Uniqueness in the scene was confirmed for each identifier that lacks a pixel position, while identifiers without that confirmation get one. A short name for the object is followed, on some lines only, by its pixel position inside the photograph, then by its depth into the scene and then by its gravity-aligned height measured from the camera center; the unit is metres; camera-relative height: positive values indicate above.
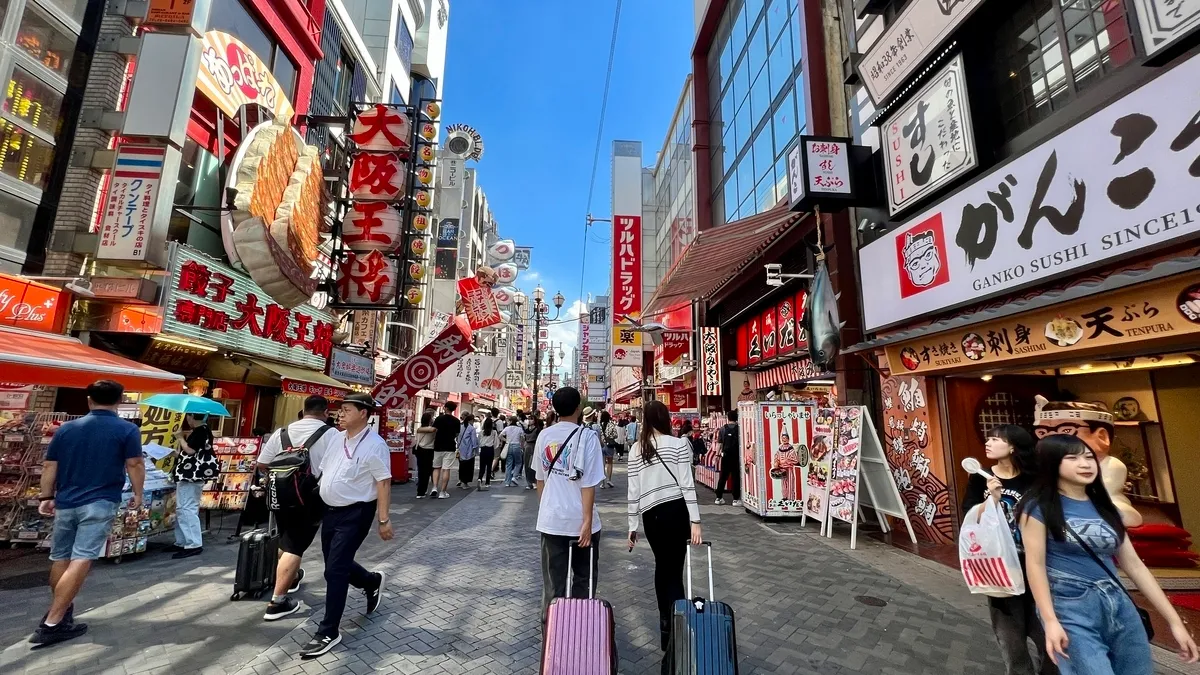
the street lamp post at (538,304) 28.73 +6.91
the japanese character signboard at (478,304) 14.91 +3.53
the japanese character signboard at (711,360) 17.02 +2.12
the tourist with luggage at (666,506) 3.62 -0.62
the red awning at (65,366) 5.26 +0.55
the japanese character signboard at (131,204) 8.21 +3.51
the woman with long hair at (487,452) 12.81 -0.85
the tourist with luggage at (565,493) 3.47 -0.51
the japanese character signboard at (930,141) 6.53 +4.01
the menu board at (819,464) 8.00 -0.67
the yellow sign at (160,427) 7.71 -0.20
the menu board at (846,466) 7.21 -0.63
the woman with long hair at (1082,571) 2.18 -0.65
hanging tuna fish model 8.20 +1.66
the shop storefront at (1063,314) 4.18 +1.14
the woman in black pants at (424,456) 10.79 -0.82
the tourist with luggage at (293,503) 4.15 -0.72
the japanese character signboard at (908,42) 6.67 +5.55
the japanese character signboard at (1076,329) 4.02 +0.95
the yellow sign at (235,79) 10.29 +7.64
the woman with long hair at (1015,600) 2.79 -0.99
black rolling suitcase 4.50 -1.36
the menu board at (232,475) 8.30 -1.01
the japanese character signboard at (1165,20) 4.02 +3.39
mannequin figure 4.22 +0.03
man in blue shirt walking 3.67 -0.62
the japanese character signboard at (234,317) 9.14 +2.18
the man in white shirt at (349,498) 3.66 -0.62
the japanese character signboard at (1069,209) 4.08 +2.21
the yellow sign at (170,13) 8.95 +7.23
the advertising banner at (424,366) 8.02 +0.84
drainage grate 4.72 -1.70
